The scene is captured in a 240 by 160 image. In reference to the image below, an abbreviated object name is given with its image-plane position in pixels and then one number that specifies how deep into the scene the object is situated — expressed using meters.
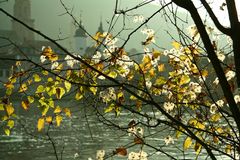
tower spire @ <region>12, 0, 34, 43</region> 126.70
